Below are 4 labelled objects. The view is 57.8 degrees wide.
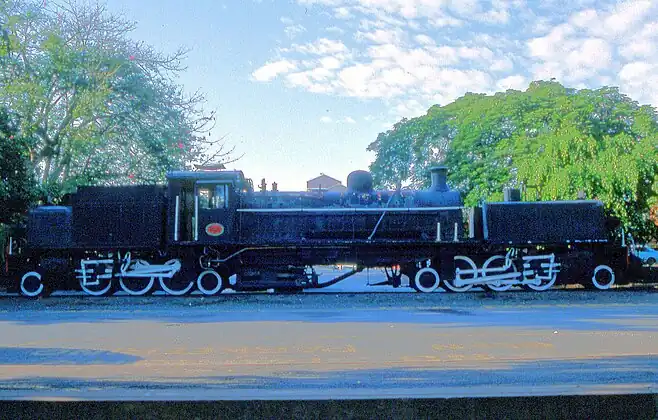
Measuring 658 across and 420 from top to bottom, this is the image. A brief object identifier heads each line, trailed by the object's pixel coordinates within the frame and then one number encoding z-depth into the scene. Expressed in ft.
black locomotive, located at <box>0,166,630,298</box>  50.67
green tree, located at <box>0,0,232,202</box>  64.90
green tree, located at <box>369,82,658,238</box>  75.46
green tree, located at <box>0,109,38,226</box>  53.67
